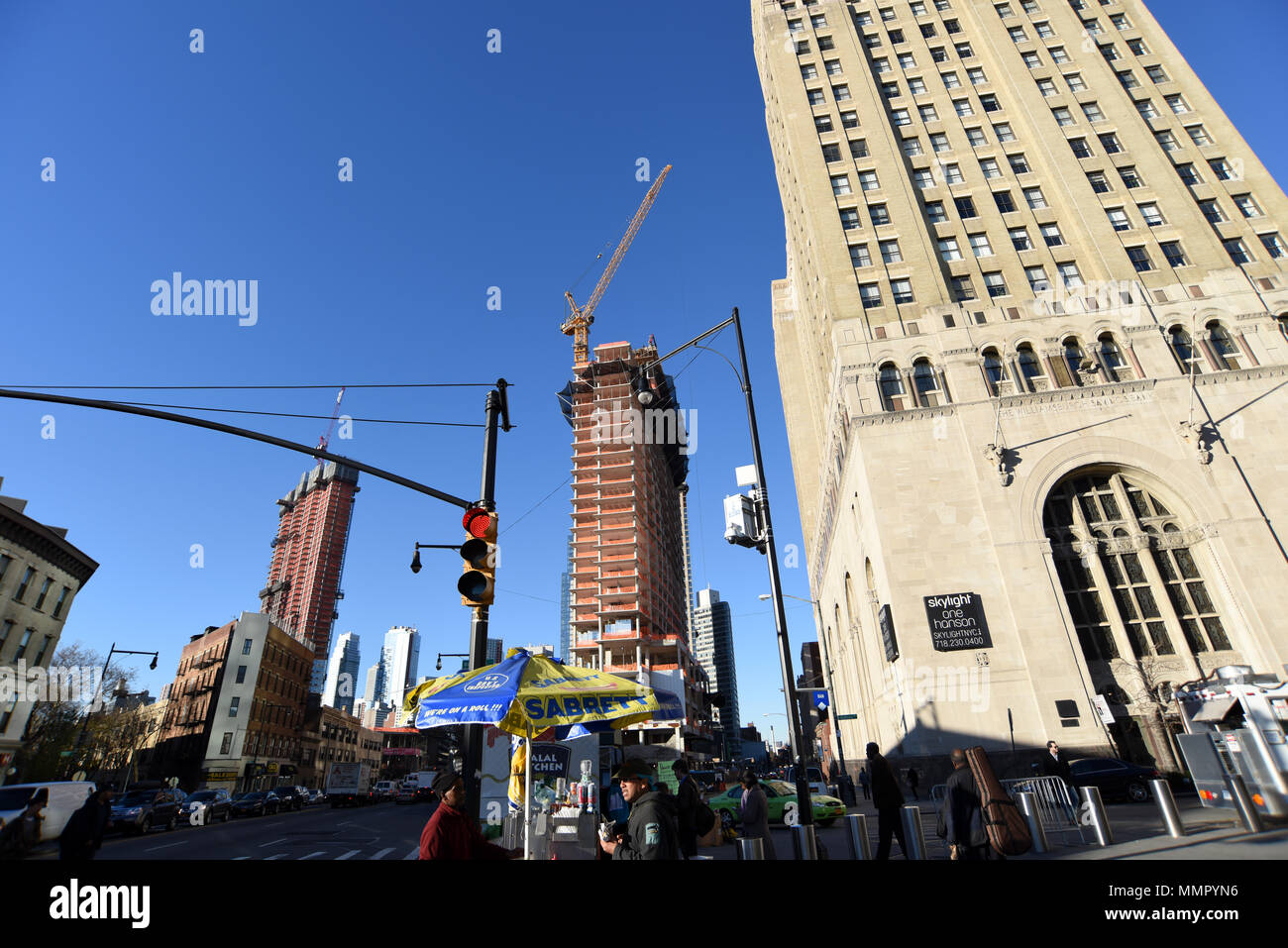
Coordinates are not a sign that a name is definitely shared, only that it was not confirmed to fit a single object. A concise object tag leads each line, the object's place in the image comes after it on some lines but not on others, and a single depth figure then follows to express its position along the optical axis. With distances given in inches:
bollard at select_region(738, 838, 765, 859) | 246.4
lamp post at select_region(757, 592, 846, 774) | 1481.3
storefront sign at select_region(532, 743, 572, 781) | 722.8
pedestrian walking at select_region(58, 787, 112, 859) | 440.5
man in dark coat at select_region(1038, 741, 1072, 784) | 781.4
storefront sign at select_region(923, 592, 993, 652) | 1005.8
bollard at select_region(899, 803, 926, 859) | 365.1
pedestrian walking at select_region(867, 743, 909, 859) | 413.0
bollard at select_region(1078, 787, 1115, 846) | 428.1
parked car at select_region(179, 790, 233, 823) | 1261.1
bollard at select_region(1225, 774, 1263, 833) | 397.7
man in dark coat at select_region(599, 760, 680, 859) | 199.0
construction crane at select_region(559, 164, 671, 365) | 5059.1
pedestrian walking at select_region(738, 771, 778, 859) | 381.4
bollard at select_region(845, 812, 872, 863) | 334.0
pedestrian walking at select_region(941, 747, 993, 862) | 297.1
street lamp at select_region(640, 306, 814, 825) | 326.3
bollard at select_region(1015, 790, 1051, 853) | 421.7
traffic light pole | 253.1
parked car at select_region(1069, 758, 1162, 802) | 754.8
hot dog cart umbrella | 309.0
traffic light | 273.1
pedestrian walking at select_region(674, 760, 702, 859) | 392.8
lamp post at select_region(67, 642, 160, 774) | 1575.3
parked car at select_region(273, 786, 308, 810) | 1659.3
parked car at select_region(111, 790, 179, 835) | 1023.6
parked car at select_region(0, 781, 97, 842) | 697.6
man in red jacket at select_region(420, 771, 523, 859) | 212.2
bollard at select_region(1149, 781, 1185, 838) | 414.9
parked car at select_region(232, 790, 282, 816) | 1454.2
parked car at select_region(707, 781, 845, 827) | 737.6
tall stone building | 1003.3
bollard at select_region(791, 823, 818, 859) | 295.7
